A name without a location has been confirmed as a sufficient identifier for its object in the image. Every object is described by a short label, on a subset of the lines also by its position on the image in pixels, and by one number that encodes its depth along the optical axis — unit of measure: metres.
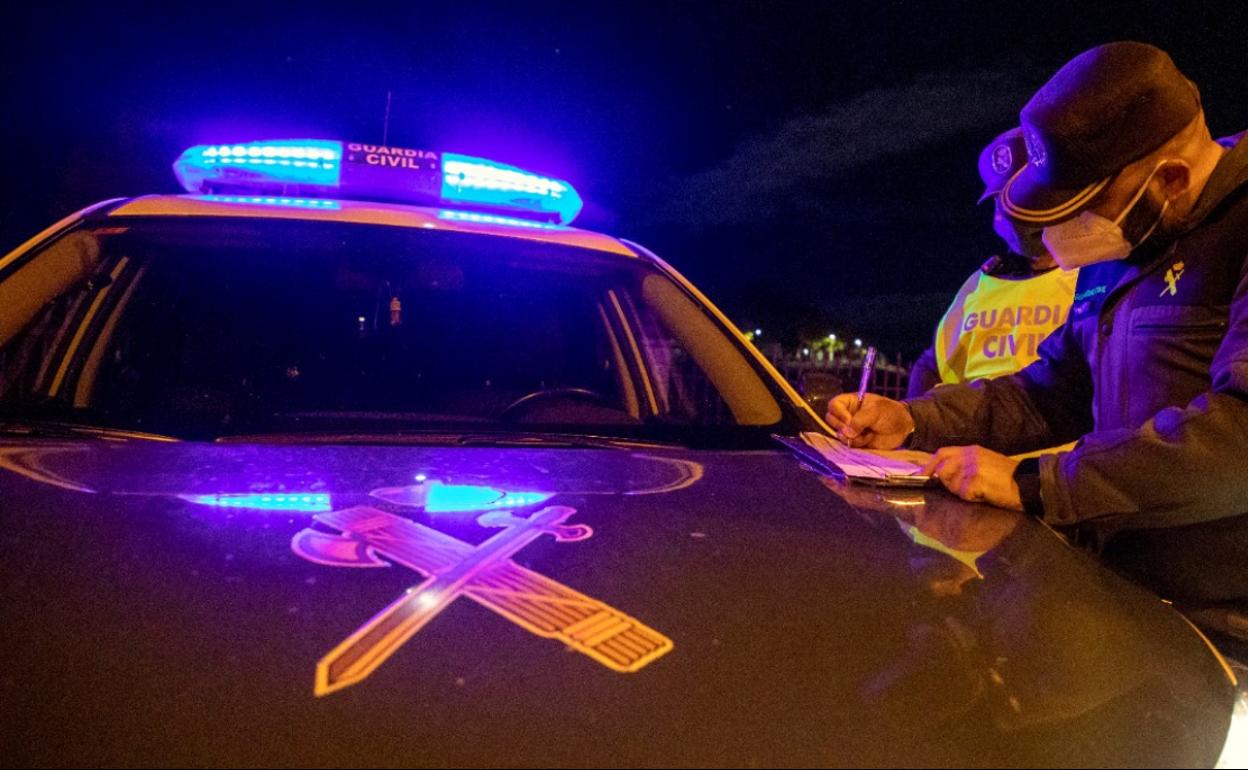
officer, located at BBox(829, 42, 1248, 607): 1.58
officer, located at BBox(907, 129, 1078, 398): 3.28
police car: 0.86
